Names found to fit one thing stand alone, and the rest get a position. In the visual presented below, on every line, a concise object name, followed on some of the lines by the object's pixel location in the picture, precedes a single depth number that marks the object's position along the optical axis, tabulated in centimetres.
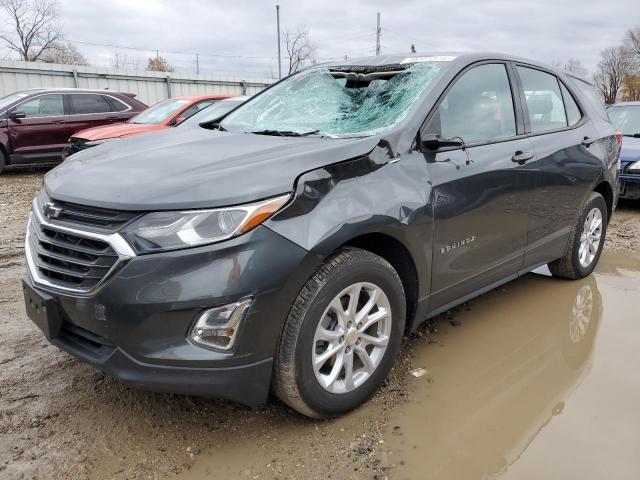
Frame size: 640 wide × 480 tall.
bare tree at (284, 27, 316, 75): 5102
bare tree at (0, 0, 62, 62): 4547
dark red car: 973
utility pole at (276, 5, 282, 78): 3784
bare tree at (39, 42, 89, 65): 4848
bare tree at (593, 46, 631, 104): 5499
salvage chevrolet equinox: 198
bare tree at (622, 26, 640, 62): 5444
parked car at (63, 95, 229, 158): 813
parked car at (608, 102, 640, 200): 675
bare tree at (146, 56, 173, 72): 6166
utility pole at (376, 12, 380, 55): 4364
